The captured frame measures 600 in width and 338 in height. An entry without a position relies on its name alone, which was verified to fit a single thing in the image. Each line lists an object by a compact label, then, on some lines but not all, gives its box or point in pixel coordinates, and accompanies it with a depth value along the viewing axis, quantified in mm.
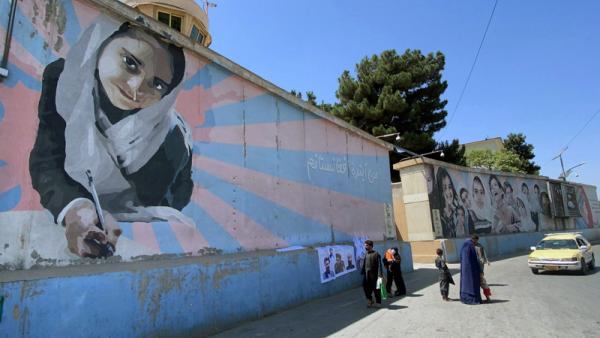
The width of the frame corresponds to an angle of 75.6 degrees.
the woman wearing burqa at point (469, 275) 9781
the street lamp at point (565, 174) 44922
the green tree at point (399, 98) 29578
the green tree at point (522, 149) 51750
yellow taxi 13992
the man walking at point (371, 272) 10070
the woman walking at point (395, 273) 11758
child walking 10383
